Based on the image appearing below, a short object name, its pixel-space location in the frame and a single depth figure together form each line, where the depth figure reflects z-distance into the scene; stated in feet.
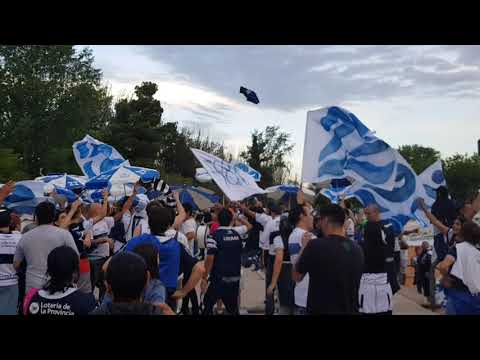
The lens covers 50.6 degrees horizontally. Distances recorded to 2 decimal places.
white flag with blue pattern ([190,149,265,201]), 21.43
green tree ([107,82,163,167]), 142.82
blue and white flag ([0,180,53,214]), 29.63
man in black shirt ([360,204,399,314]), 19.67
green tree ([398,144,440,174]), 245.06
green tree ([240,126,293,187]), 170.19
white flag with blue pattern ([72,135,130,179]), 39.70
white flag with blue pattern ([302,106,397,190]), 20.63
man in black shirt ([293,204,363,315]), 13.39
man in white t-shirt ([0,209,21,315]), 16.85
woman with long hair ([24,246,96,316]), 10.21
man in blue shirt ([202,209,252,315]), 23.02
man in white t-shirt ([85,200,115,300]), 25.48
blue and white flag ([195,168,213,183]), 53.83
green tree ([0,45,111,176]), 136.87
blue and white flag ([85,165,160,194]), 32.78
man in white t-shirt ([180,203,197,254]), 28.35
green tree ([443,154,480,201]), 197.10
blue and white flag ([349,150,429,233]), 20.85
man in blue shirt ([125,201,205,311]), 15.67
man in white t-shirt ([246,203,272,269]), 33.35
